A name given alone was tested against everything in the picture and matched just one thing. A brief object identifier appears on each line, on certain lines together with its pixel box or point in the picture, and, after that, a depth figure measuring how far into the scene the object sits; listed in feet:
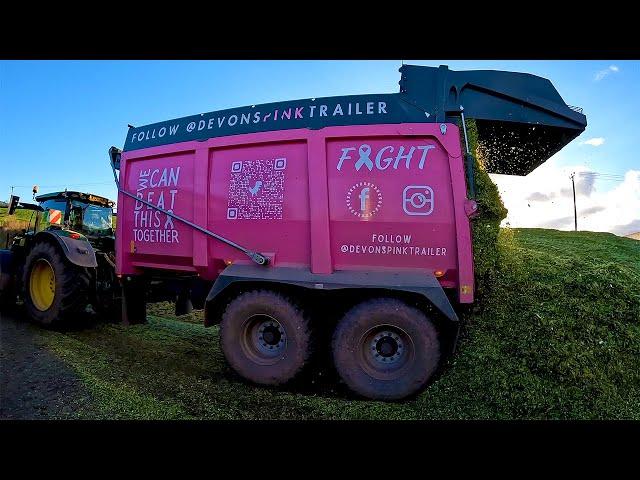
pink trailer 10.70
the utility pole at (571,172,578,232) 107.76
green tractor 16.26
